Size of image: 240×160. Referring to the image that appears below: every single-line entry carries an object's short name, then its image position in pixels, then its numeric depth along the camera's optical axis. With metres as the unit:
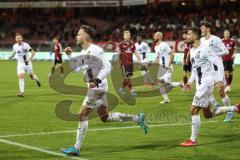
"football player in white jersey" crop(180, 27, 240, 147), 11.33
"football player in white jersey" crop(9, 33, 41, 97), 22.06
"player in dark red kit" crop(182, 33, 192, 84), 22.70
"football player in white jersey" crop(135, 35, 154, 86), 27.28
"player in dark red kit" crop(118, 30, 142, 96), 22.58
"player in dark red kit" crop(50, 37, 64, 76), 32.49
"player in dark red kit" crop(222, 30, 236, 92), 22.86
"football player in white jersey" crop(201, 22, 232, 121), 13.59
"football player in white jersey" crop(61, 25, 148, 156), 10.41
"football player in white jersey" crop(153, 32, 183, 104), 19.00
